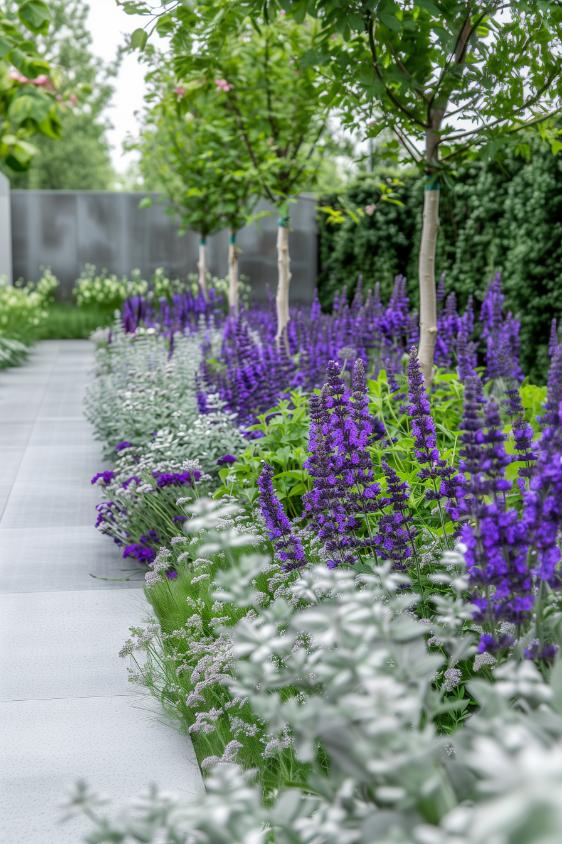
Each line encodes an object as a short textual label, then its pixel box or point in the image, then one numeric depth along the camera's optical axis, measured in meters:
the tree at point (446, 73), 4.09
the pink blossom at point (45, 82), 4.40
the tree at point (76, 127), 33.25
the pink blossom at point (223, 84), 7.81
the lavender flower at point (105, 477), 4.82
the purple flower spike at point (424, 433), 2.80
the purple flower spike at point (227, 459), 4.68
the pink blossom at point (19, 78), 3.74
